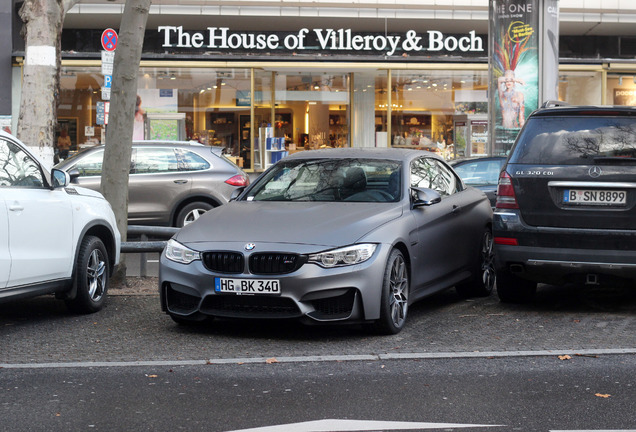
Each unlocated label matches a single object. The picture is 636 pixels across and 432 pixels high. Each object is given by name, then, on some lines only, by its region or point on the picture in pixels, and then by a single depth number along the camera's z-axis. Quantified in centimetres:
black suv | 849
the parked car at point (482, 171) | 1496
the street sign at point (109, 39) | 1658
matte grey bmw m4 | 766
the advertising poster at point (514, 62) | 1702
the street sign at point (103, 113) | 1653
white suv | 807
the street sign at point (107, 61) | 1582
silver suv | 1572
